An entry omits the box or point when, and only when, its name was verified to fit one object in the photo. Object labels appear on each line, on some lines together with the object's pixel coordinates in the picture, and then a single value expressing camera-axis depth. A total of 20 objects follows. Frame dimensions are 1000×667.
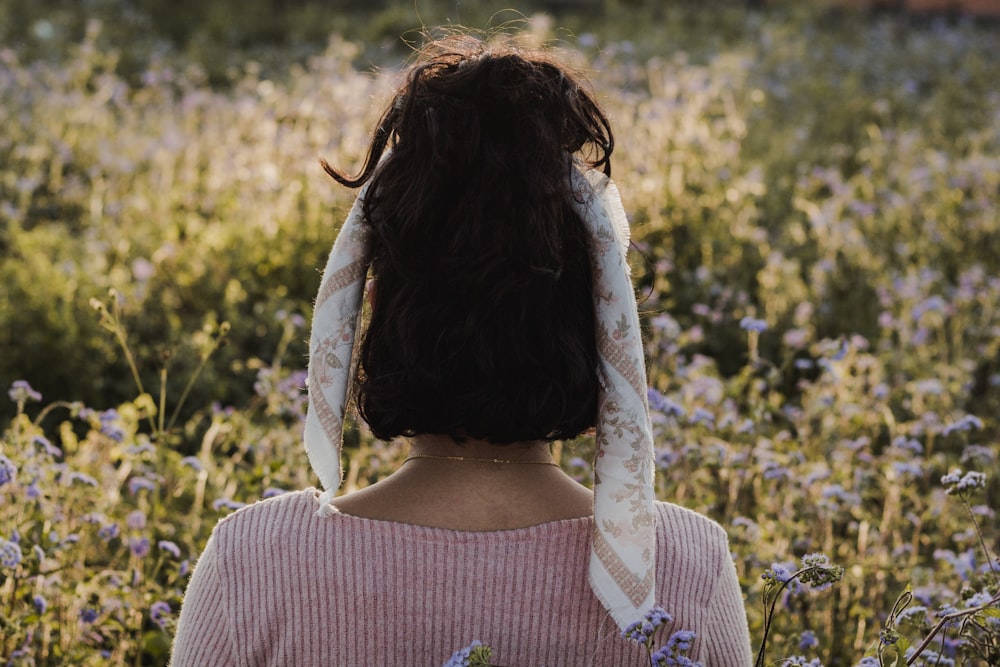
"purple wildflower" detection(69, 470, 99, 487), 2.72
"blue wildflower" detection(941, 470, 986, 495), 2.05
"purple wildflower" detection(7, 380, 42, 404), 2.84
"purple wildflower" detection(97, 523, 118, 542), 2.82
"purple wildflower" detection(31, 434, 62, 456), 2.77
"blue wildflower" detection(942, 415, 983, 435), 2.89
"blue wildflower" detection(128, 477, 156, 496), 2.94
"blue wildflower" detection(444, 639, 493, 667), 1.49
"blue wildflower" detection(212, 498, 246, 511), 2.73
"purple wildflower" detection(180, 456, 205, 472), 3.00
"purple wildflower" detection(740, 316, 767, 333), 3.48
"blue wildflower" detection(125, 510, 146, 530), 2.92
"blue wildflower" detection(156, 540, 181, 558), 2.76
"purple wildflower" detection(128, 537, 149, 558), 2.79
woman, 1.62
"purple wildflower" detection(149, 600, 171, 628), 2.59
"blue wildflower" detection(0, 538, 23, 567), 2.35
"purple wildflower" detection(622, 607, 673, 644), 1.56
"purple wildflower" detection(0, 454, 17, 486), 2.35
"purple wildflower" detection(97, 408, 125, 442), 3.06
